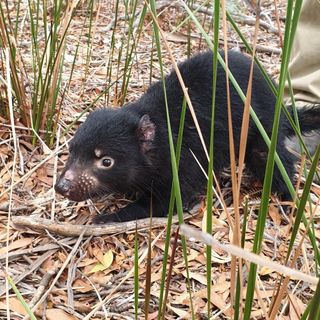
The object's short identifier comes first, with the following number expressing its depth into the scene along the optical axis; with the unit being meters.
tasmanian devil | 0.45
